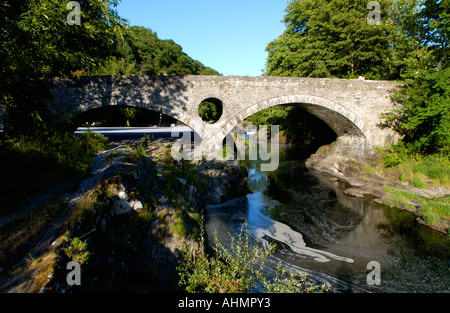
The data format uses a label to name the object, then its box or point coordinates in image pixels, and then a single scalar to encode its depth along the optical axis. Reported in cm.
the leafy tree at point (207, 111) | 4779
